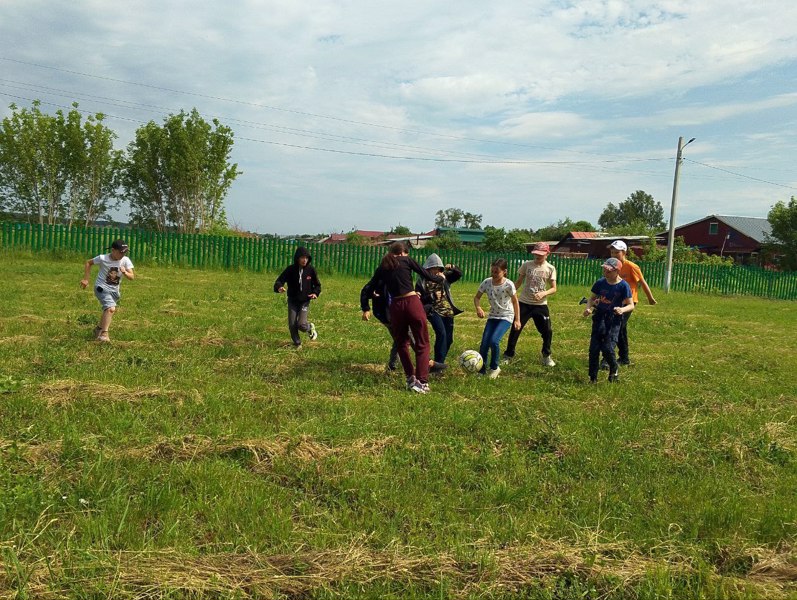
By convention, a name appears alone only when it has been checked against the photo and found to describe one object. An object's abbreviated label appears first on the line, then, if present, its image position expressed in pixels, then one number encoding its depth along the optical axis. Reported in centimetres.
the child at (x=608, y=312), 766
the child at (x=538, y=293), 881
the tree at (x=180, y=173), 3806
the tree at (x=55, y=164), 3534
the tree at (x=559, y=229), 8619
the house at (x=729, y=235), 5456
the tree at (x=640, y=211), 11806
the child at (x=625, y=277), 868
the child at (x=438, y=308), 795
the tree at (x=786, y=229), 4216
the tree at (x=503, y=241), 5772
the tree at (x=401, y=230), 9065
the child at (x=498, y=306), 795
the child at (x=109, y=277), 901
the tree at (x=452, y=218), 12031
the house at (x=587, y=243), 5473
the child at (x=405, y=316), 694
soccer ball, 782
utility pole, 2865
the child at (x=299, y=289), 928
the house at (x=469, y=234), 8562
